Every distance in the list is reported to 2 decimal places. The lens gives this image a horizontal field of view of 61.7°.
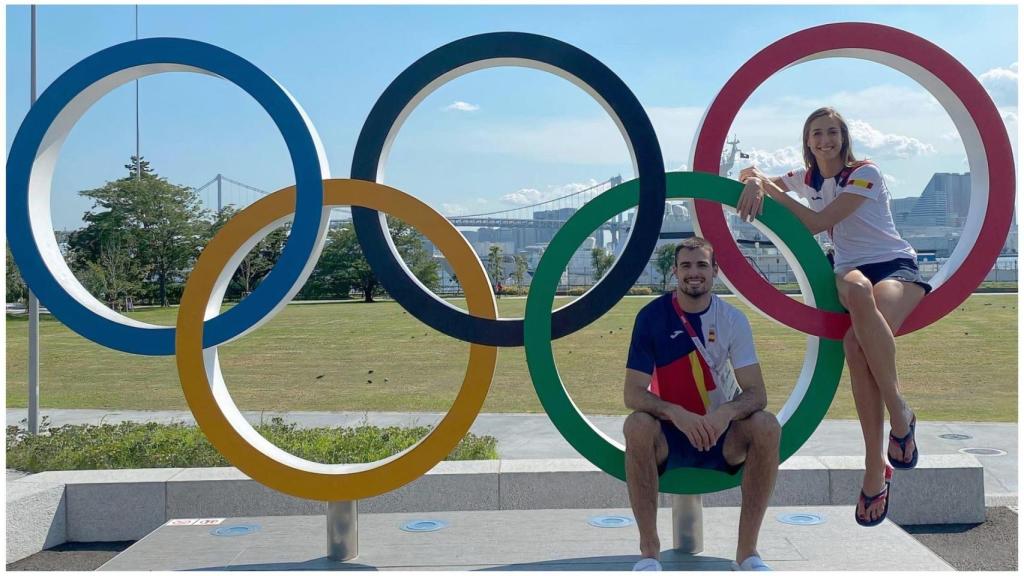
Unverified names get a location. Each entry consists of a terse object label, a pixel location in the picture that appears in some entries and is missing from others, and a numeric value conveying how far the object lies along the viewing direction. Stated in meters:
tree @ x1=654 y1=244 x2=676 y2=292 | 65.31
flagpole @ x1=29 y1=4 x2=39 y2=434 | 9.62
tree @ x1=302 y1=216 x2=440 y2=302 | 59.59
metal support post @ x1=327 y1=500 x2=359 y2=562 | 5.43
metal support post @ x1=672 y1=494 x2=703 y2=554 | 5.45
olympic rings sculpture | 5.32
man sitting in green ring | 4.82
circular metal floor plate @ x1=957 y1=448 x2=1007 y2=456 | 8.94
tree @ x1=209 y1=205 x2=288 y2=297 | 53.30
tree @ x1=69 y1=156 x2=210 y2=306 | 52.34
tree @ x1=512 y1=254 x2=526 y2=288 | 78.88
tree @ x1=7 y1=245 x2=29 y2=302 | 37.47
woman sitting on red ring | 5.04
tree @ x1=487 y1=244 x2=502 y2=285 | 70.19
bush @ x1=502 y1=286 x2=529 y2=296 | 69.03
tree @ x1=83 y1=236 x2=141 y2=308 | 44.13
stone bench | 6.59
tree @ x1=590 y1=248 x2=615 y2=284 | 75.12
